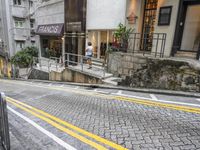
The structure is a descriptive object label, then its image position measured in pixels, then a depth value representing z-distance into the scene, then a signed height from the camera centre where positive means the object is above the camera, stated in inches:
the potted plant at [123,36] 372.2 +22.5
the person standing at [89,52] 434.0 -19.9
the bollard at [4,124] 100.5 -54.8
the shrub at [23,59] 784.9 -79.5
